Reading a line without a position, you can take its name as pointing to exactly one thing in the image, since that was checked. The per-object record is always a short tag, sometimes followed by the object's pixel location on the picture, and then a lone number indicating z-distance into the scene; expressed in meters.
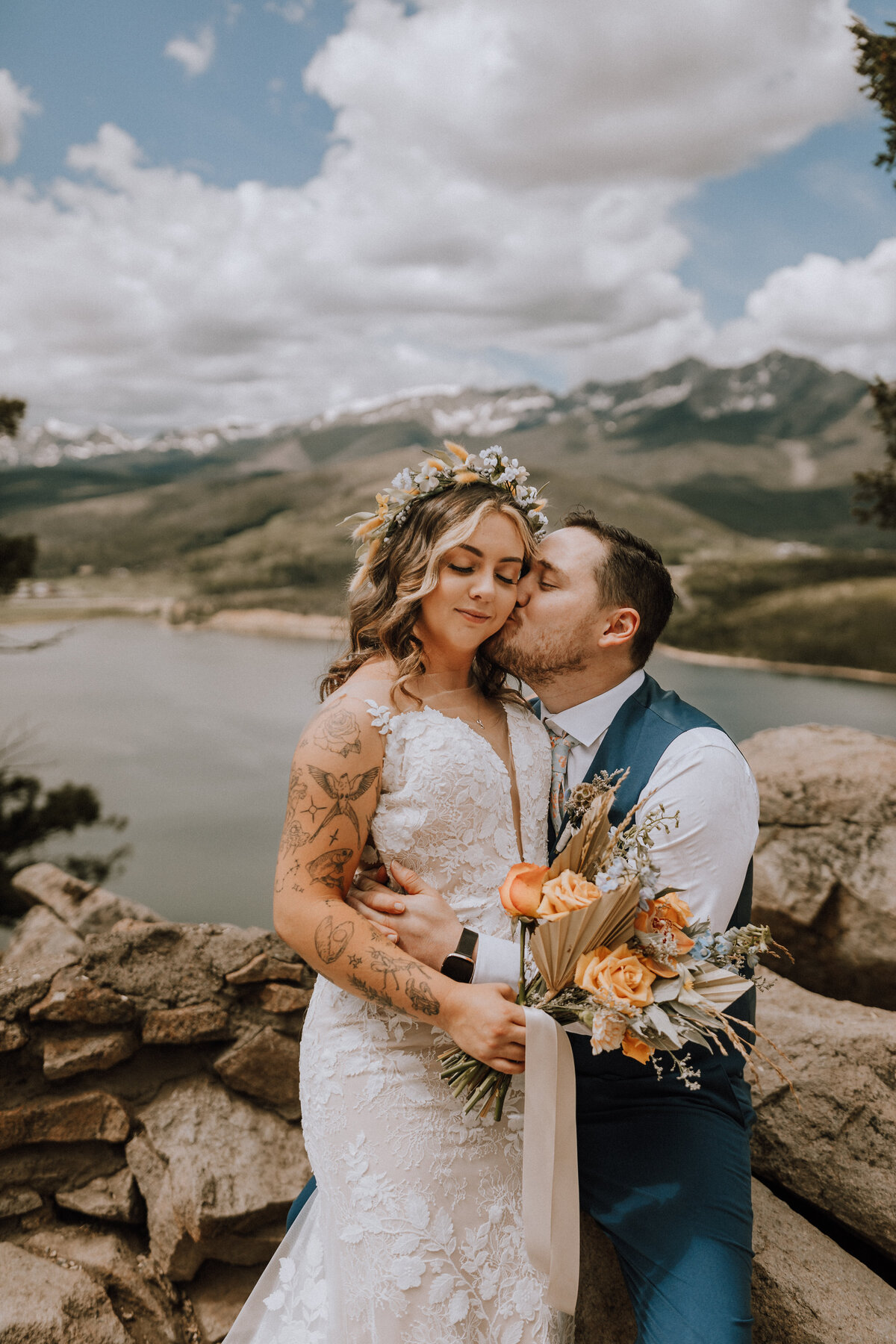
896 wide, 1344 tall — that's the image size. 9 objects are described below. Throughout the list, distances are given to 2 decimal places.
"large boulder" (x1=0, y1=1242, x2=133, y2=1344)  2.18
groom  1.91
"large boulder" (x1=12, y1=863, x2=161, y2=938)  4.90
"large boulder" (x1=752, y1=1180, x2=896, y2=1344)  2.01
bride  1.77
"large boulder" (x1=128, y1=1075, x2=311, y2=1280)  2.63
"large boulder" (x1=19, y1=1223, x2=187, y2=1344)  2.50
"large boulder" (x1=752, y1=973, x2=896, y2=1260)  2.43
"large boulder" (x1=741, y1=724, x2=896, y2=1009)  3.97
